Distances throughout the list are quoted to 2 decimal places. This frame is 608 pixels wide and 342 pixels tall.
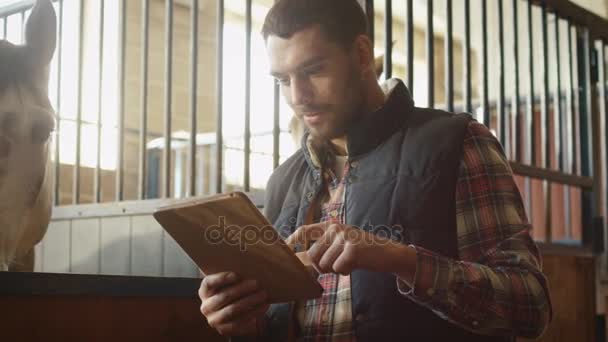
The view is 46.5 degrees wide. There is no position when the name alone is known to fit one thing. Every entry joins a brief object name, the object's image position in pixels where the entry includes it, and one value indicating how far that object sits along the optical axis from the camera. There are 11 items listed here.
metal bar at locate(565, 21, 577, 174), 2.36
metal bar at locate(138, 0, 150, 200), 2.05
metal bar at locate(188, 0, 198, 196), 1.91
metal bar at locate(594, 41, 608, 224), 2.45
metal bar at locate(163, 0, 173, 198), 1.95
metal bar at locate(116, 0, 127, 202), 2.10
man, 0.93
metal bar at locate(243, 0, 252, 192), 1.78
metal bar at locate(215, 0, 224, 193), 1.83
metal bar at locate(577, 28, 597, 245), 2.45
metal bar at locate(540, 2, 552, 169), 2.26
